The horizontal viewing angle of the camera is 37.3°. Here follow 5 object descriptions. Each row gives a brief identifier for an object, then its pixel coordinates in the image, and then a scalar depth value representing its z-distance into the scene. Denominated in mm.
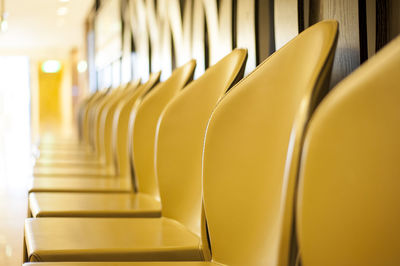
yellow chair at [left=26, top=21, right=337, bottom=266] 1192
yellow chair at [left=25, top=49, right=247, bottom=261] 1399
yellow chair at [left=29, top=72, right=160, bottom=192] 2494
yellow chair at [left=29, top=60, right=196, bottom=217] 1944
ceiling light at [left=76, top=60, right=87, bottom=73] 14108
